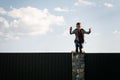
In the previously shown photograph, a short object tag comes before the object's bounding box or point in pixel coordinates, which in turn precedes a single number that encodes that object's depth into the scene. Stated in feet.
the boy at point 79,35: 35.36
